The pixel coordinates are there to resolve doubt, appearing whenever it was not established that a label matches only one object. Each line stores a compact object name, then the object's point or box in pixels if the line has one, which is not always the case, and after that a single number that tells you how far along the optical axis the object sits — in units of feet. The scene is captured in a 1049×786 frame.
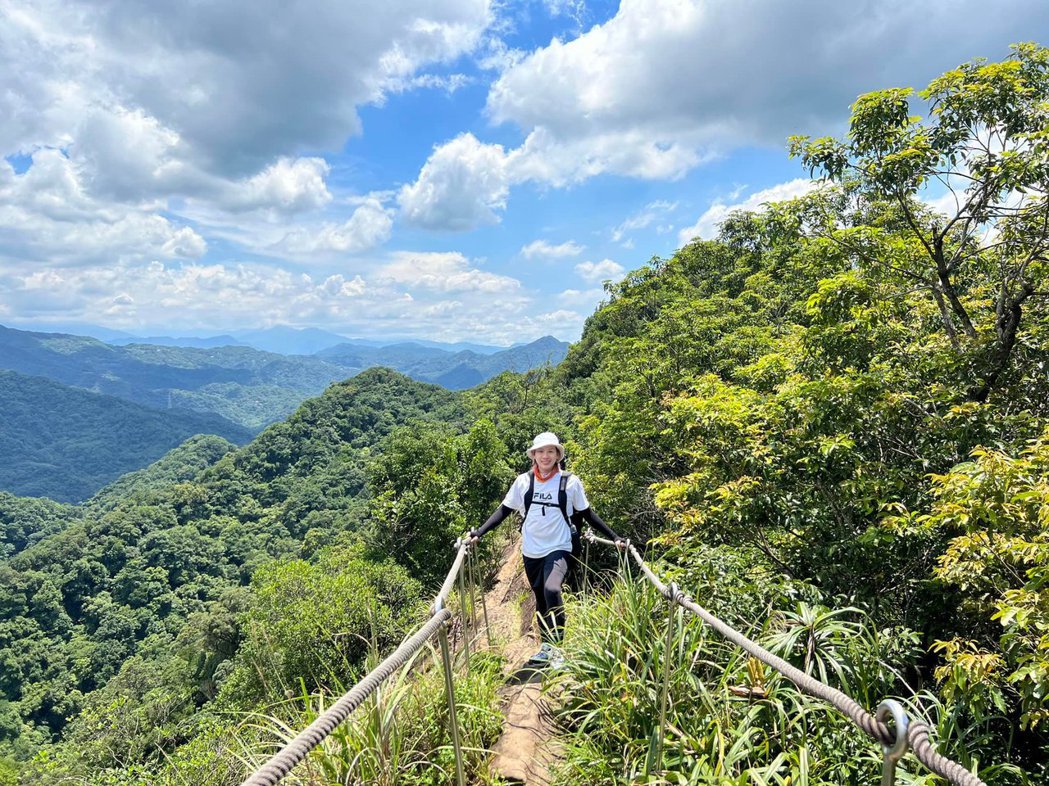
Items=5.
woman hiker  13.88
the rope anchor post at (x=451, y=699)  7.35
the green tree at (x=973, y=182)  15.72
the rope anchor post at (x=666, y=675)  7.61
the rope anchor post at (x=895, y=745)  3.91
